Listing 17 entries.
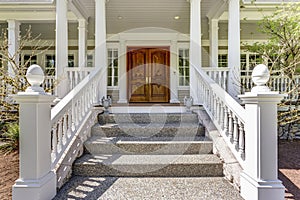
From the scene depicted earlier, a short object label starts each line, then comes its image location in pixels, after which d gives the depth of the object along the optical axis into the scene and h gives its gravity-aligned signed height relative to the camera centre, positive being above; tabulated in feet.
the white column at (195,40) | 18.76 +4.32
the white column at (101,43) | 18.29 +4.00
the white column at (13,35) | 24.81 +6.27
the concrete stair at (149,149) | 11.41 -2.51
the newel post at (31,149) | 8.53 -1.68
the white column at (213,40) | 26.00 +6.06
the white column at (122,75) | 29.43 +2.82
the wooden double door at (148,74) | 30.32 +3.00
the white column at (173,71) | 29.96 +3.30
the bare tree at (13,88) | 16.31 +0.74
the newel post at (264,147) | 8.73 -1.65
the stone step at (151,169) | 11.35 -3.07
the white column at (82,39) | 26.30 +6.19
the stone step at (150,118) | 16.30 -1.20
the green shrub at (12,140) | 14.76 -2.34
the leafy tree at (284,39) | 18.06 +4.38
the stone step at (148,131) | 14.57 -1.80
